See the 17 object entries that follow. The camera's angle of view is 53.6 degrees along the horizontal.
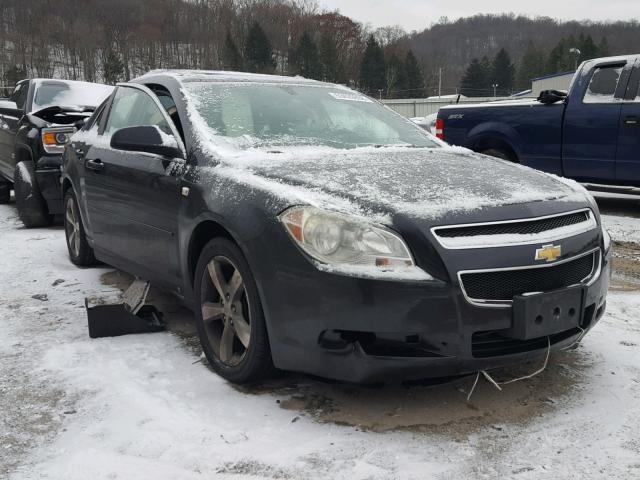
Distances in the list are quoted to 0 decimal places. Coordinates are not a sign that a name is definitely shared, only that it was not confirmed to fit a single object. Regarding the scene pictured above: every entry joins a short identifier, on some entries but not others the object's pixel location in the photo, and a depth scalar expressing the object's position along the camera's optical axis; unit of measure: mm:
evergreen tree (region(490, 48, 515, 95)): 115625
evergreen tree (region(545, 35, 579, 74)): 103138
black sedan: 2465
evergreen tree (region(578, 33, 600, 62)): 100938
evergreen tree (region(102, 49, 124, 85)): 95500
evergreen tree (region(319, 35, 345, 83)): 109500
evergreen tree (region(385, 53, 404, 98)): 107875
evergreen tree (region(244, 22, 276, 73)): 110312
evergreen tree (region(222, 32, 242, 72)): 106688
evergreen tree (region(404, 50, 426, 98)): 108625
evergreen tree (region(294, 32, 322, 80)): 109062
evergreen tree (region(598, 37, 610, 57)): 102062
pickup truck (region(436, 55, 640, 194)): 7336
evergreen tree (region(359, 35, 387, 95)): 109875
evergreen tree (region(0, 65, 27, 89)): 80625
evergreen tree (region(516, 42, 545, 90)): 113812
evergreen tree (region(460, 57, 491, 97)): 113875
